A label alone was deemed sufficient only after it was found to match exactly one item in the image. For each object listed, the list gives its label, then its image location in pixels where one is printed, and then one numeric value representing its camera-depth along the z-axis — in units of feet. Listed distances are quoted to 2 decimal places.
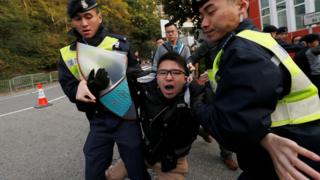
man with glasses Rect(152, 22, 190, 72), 8.62
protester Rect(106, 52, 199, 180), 4.52
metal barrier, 35.54
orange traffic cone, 19.43
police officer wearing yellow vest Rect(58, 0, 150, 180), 4.69
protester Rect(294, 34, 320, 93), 8.05
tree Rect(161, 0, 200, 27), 34.08
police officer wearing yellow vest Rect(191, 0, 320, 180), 2.28
